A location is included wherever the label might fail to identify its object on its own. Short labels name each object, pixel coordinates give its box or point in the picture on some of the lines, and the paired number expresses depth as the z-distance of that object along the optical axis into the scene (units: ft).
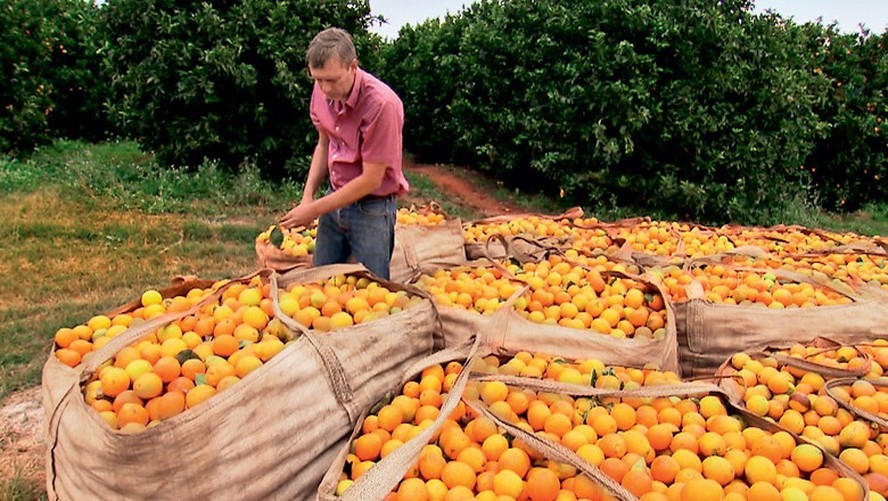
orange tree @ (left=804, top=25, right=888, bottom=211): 37.93
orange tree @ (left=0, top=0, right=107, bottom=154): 35.63
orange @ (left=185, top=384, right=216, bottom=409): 6.84
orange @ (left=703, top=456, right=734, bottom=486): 6.42
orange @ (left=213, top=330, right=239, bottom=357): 7.86
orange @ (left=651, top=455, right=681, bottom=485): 6.40
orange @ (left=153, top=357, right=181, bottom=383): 7.22
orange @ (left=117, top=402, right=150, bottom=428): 6.74
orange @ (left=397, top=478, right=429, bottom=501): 6.07
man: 10.64
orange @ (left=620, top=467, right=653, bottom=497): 6.10
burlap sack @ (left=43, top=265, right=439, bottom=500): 6.45
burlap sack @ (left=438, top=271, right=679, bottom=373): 9.43
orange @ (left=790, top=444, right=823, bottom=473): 6.58
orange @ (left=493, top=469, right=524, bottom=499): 6.14
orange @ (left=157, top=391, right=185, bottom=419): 6.75
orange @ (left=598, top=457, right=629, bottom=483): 6.28
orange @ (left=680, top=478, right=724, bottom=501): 5.94
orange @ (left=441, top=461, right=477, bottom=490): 6.34
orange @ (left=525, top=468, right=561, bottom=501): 6.08
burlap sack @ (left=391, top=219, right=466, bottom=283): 14.46
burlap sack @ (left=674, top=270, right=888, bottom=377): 10.54
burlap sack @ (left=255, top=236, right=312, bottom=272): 14.37
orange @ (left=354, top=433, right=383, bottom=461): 6.91
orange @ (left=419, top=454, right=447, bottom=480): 6.45
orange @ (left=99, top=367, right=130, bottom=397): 7.04
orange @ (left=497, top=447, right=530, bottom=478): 6.42
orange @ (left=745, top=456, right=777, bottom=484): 6.39
